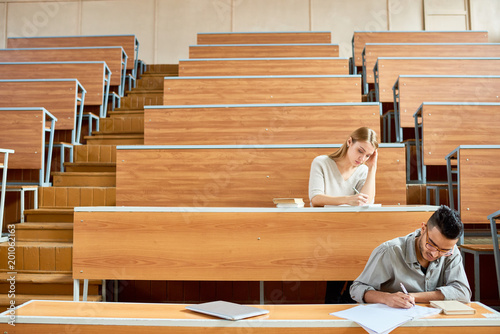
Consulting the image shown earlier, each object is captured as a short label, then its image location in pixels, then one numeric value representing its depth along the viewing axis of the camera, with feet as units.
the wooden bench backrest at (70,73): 21.27
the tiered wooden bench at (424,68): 19.54
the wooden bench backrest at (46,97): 18.73
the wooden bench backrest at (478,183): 12.54
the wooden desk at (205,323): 7.55
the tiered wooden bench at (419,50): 22.46
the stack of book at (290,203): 10.78
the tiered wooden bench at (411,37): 24.81
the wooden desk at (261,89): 17.93
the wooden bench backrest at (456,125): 15.03
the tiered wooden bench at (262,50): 24.35
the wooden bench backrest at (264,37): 27.50
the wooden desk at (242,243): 10.46
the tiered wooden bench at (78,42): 27.96
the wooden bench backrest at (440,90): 17.26
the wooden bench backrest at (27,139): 16.12
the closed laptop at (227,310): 7.67
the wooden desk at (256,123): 15.46
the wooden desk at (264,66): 21.27
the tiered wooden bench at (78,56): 24.27
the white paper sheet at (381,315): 7.45
